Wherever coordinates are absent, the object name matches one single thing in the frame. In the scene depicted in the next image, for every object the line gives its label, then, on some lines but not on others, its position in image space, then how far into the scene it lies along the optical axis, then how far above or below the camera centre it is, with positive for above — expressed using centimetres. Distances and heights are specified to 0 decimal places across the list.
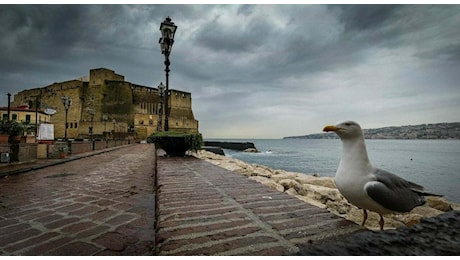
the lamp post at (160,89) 1737 +360
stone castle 4306 +574
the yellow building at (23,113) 3512 +376
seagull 150 -32
